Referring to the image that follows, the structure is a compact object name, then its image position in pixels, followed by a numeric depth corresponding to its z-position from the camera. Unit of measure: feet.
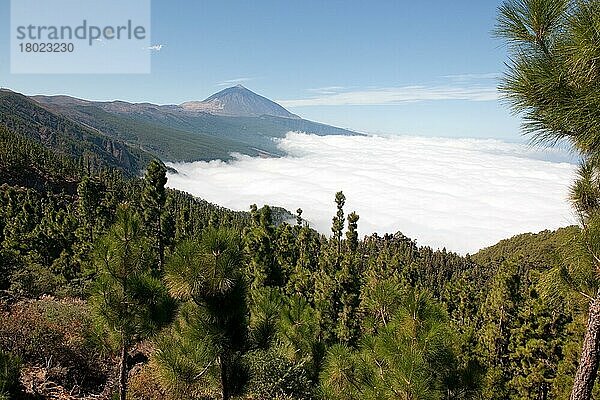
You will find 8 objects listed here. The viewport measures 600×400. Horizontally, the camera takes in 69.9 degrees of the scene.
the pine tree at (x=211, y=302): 16.98
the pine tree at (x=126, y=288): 21.43
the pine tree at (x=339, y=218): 108.47
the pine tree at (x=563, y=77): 13.06
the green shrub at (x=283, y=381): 30.50
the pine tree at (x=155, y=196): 81.10
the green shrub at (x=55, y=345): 34.94
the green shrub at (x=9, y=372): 15.93
